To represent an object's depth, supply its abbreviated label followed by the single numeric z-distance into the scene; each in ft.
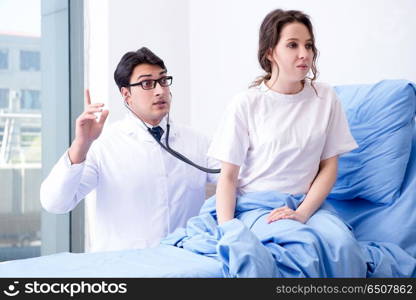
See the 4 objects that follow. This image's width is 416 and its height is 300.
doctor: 10.79
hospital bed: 8.64
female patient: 9.73
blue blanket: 8.51
